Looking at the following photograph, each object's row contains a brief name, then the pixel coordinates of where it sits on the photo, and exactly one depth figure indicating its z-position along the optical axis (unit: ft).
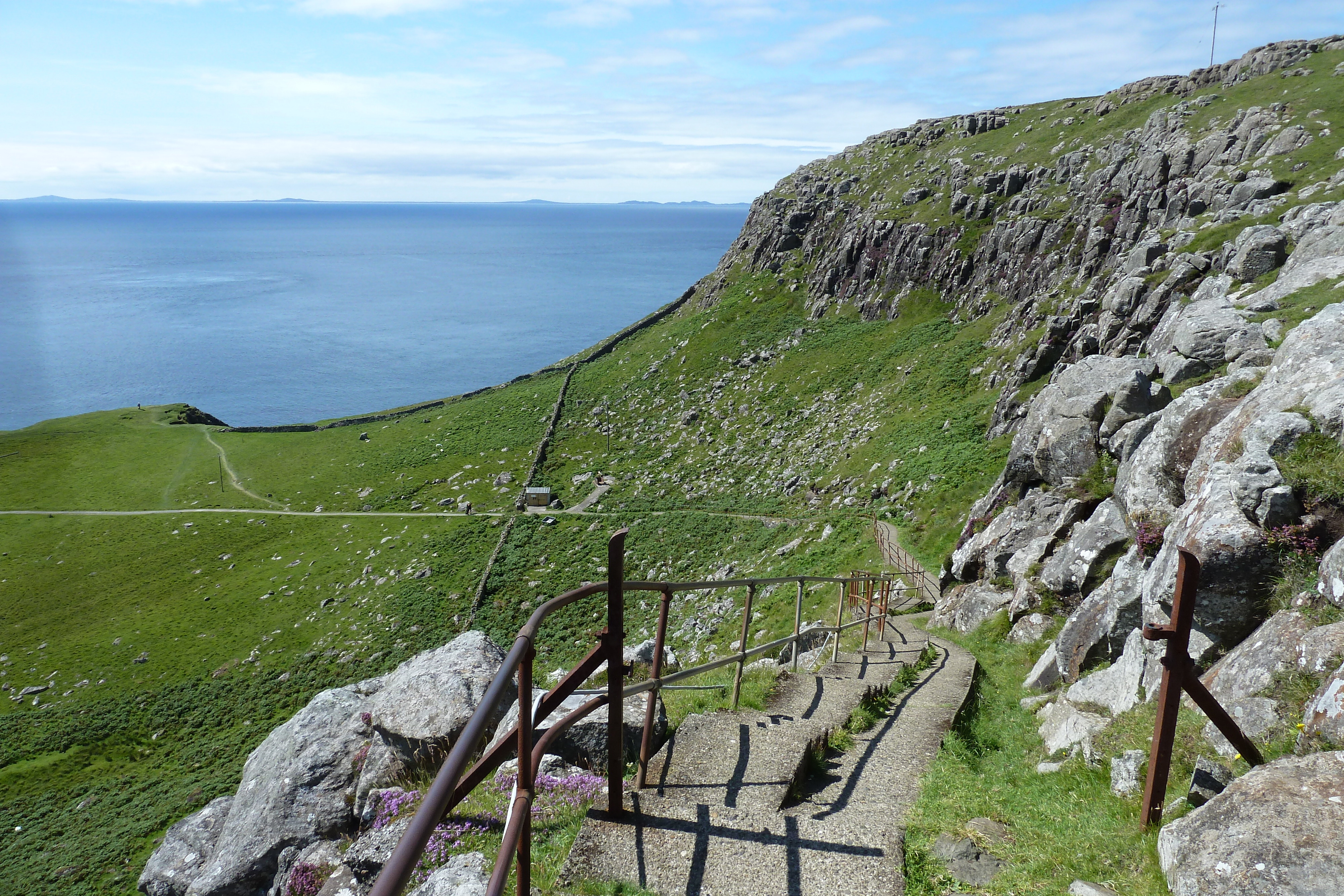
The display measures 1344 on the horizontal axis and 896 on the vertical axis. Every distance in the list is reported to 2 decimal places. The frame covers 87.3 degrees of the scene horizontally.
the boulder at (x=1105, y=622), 33.12
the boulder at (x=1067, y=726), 25.80
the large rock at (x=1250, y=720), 18.30
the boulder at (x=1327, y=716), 15.65
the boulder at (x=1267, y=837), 12.52
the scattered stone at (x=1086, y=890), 15.11
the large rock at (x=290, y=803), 28.73
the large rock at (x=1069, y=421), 58.08
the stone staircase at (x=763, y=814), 15.64
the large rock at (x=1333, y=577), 20.75
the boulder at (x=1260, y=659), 20.04
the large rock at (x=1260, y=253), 67.21
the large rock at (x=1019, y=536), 53.52
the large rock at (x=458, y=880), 16.11
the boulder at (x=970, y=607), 55.67
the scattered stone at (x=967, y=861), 17.13
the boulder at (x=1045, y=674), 36.96
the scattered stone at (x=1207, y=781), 15.92
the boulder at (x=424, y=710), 27.12
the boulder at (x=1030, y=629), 46.14
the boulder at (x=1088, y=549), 43.68
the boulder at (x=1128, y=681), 25.67
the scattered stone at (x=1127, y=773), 19.58
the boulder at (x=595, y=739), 22.34
